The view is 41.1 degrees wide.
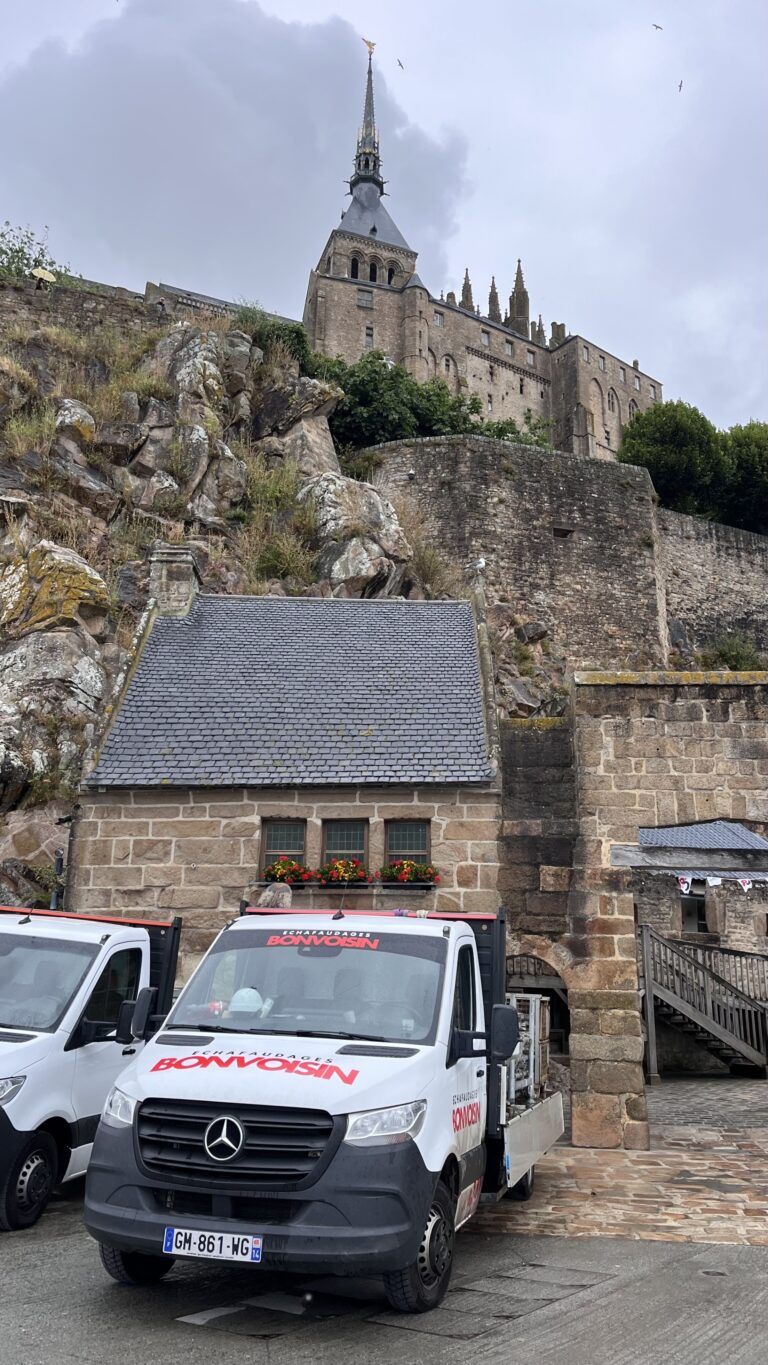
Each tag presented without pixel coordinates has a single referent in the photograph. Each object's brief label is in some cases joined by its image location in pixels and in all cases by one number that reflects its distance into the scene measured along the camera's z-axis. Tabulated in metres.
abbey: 65.31
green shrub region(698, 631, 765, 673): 35.72
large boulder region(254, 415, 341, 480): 28.03
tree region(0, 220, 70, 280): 35.66
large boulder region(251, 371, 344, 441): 29.08
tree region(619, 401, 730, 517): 47.69
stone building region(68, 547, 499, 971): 12.73
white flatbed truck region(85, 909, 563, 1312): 4.82
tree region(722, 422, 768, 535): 47.59
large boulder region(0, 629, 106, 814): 16.30
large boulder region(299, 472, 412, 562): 24.55
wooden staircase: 20.00
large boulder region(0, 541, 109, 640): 18.30
